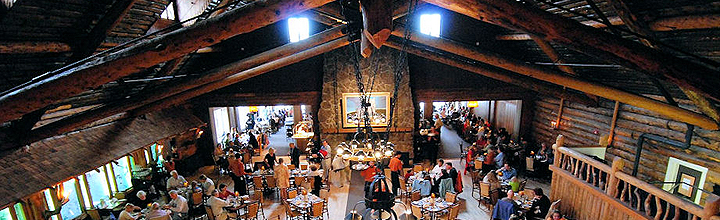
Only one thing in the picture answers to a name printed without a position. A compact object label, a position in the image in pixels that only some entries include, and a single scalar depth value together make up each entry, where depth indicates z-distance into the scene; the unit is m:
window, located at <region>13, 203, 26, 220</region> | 6.80
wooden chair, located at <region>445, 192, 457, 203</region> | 8.14
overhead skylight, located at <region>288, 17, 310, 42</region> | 12.30
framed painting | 12.41
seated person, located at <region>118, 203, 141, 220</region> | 7.34
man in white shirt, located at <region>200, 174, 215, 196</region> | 9.13
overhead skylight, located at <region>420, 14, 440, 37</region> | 12.14
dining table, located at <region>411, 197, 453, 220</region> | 7.78
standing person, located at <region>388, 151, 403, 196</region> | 9.77
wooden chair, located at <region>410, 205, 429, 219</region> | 7.78
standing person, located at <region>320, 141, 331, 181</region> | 11.33
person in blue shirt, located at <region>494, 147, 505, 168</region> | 10.77
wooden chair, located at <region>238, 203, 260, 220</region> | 7.81
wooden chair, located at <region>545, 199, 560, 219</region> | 7.20
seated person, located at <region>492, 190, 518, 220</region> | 7.30
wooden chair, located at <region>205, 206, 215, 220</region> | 7.95
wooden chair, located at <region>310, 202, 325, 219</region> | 7.76
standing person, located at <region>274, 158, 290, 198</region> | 9.58
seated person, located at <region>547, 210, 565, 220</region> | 6.34
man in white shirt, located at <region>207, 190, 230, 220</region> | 7.86
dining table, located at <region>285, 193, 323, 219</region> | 8.03
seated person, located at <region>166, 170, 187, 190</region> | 9.48
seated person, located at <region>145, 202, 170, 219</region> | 7.38
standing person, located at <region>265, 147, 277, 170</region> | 10.93
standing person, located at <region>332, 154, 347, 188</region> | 10.80
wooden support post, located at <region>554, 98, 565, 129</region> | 11.44
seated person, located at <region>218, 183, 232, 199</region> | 8.35
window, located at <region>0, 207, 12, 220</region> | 6.59
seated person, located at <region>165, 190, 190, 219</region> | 8.08
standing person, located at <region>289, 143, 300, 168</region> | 11.53
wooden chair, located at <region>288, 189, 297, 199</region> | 8.64
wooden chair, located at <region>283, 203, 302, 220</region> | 7.99
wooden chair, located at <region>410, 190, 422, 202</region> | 8.73
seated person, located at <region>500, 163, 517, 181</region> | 9.46
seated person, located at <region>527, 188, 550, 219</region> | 7.46
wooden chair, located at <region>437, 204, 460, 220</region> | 7.77
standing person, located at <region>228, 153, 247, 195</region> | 9.75
